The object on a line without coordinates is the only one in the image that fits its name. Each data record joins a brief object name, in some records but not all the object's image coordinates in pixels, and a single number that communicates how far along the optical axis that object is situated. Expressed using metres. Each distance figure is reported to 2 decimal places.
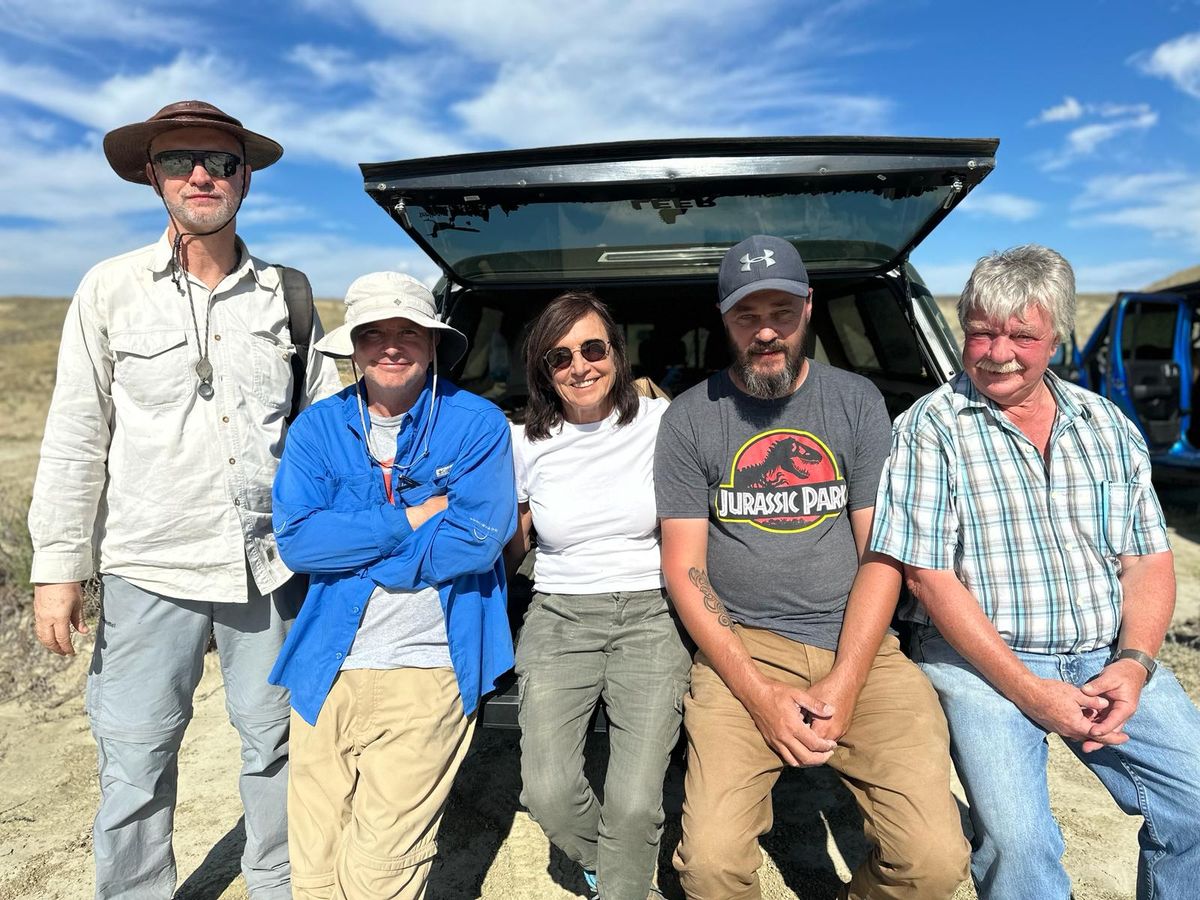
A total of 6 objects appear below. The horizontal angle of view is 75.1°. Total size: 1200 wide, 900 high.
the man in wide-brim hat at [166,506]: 1.93
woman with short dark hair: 1.90
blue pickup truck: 5.70
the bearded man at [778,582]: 1.81
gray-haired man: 1.77
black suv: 2.05
